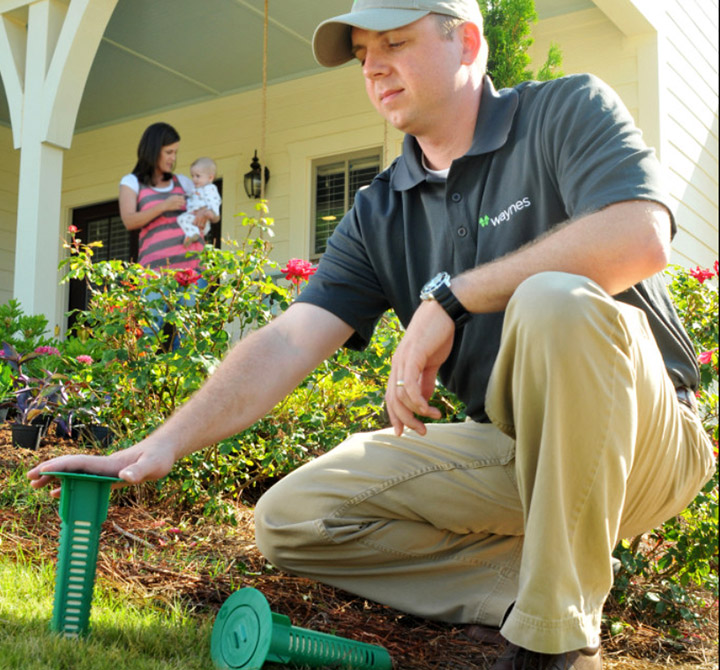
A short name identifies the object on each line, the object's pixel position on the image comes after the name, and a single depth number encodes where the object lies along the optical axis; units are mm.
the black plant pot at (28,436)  3775
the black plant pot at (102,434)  3848
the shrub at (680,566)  2645
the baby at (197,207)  5711
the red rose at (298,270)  3449
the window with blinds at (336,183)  7652
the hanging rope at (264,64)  6379
